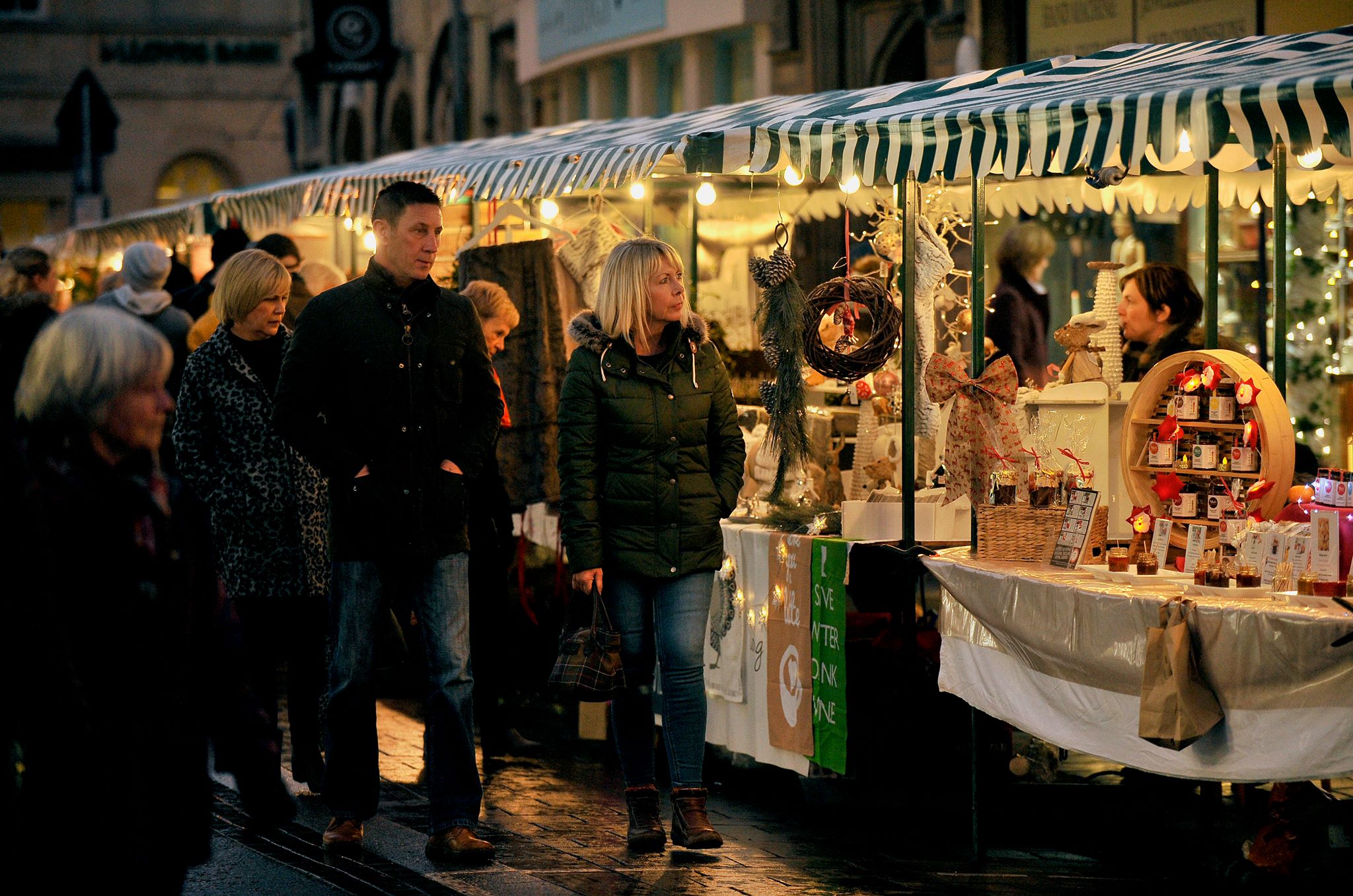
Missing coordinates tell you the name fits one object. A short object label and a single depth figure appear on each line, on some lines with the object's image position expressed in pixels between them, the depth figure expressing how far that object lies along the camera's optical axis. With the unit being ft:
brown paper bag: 29.89
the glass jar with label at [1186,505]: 34.47
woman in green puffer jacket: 34.84
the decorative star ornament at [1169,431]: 35.56
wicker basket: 34.86
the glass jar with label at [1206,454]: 34.65
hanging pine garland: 41.14
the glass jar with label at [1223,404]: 34.54
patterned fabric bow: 37.47
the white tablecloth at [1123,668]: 28.70
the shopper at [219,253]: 68.30
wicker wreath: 40.68
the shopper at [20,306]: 53.23
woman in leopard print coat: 39.85
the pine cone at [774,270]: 41.18
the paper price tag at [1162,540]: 33.87
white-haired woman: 19.33
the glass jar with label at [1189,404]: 35.25
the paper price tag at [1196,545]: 32.89
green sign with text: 38.55
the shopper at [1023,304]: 58.73
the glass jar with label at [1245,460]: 33.85
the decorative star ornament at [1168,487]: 35.25
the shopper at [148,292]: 61.11
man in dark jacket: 34.15
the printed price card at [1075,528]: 34.38
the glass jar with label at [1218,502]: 33.62
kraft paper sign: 39.81
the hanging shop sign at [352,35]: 149.33
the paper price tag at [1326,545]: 29.68
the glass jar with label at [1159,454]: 35.64
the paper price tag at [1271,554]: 30.76
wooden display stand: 33.44
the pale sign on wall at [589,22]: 115.89
